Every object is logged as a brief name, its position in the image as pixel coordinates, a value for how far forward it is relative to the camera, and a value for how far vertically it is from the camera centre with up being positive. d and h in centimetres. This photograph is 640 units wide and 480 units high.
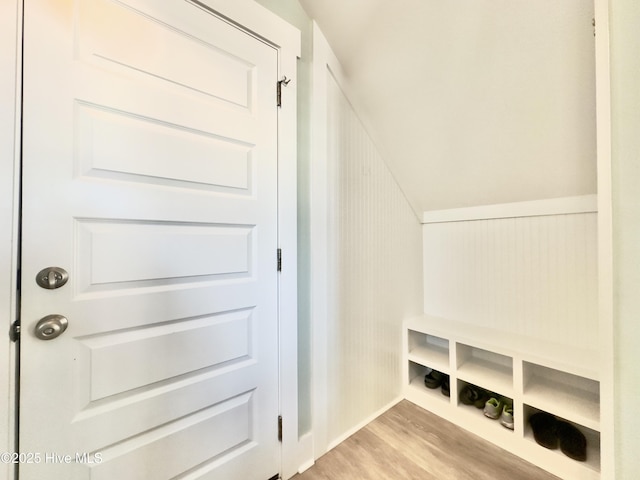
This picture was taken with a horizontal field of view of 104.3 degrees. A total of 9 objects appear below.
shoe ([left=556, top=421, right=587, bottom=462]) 120 -100
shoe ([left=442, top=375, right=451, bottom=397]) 168 -100
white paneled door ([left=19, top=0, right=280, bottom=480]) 70 +0
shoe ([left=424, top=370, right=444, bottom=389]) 176 -98
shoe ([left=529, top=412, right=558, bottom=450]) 126 -100
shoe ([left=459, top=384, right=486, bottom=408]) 158 -98
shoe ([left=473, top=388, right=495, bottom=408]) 156 -99
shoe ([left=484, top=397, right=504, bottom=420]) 146 -98
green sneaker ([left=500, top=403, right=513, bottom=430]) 137 -98
